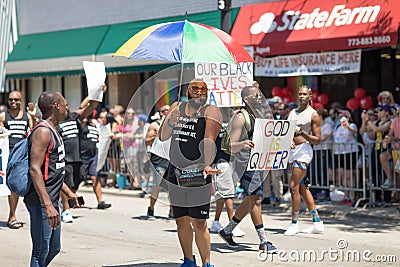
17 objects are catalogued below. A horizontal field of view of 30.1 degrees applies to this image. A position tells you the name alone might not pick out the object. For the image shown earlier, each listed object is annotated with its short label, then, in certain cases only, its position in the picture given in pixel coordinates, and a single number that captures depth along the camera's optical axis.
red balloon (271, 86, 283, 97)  16.36
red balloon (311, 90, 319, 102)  15.86
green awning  18.60
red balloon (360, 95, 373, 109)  14.91
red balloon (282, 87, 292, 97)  16.41
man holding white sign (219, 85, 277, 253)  8.34
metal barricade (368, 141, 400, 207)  12.51
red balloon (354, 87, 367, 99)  15.16
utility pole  13.88
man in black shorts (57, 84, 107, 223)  11.12
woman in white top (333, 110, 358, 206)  13.10
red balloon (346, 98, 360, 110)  15.23
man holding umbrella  7.16
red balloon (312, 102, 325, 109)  14.68
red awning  13.41
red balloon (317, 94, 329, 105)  15.72
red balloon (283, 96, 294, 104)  16.30
